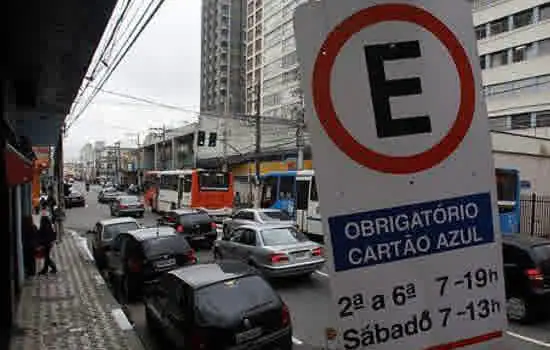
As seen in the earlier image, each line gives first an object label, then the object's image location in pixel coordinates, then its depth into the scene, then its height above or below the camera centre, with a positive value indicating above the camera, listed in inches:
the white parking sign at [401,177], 72.2 -0.4
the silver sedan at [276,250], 441.4 -77.0
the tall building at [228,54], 4306.1 +1229.9
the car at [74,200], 1557.6 -69.6
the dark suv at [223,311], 239.1 -77.2
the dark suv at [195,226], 672.4 -73.7
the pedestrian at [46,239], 495.2 -65.4
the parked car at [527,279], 309.7 -76.6
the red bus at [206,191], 1049.5 -30.4
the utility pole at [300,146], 1088.6 +79.9
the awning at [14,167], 261.6 +9.7
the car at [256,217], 683.4 -64.8
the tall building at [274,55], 2822.3 +869.2
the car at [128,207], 1188.5 -73.8
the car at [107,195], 1774.1 -61.4
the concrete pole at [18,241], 411.4 -57.4
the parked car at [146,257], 418.6 -76.7
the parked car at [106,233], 566.4 -69.9
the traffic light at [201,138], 1162.6 +108.3
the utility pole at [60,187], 776.9 -12.0
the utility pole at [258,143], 1102.2 +87.0
